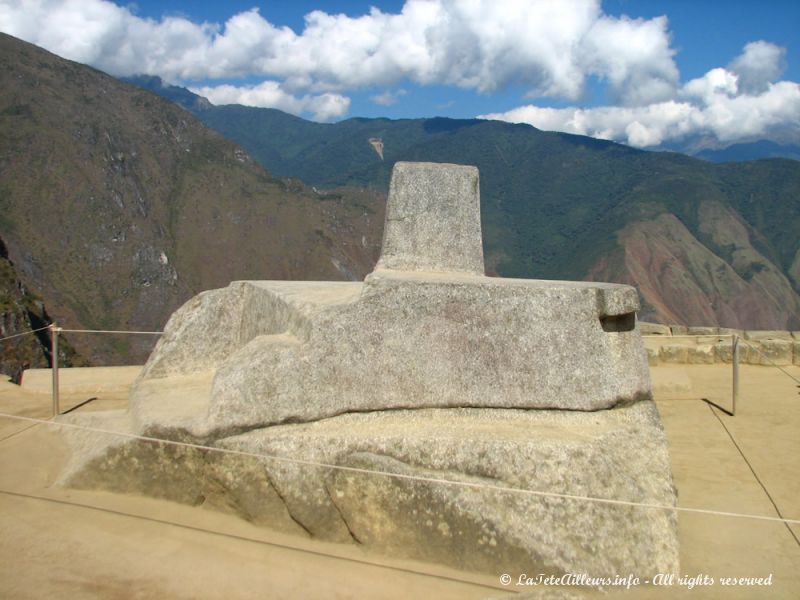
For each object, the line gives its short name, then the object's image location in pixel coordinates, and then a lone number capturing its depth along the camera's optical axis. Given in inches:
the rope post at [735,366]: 306.8
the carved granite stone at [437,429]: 161.3
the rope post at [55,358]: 251.4
